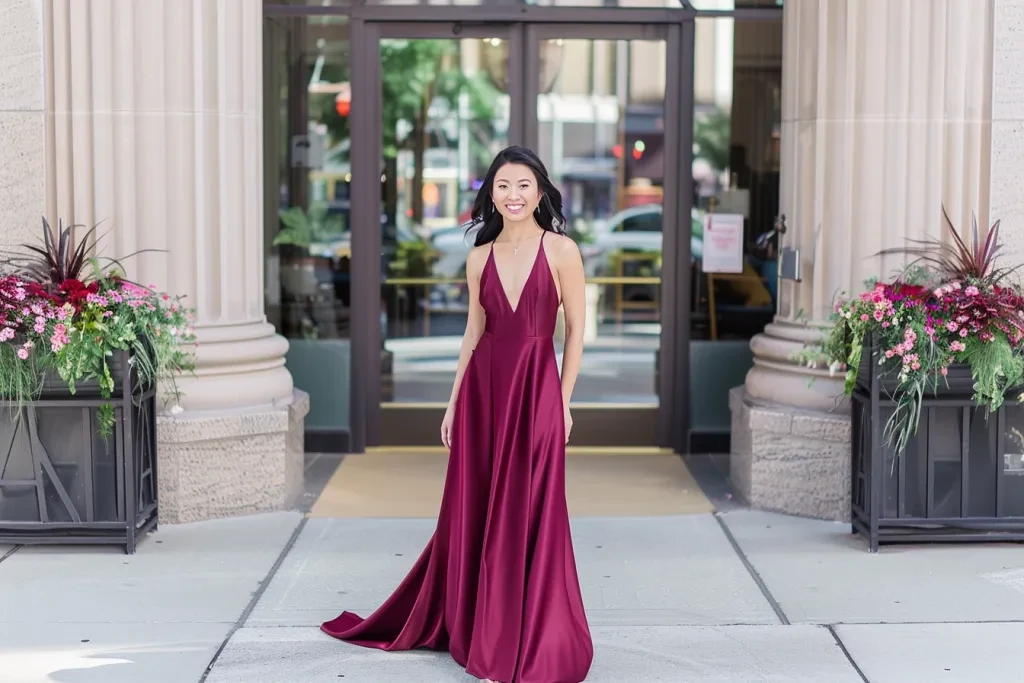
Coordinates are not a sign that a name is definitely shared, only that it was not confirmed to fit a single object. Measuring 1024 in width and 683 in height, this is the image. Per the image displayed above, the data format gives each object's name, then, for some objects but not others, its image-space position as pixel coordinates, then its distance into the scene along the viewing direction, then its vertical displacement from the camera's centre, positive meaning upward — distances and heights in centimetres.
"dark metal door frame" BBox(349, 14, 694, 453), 911 +105
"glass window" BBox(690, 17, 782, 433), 913 +41
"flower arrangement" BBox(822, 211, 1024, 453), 648 -38
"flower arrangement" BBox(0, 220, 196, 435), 635 -36
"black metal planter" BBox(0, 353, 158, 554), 657 -106
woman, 493 -77
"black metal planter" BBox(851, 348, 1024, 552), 670 -107
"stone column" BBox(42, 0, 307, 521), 723 +39
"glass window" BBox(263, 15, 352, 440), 919 +35
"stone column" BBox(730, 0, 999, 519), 725 +49
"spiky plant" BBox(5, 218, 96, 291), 672 -4
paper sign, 920 +10
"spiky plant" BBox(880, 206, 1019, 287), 688 +0
